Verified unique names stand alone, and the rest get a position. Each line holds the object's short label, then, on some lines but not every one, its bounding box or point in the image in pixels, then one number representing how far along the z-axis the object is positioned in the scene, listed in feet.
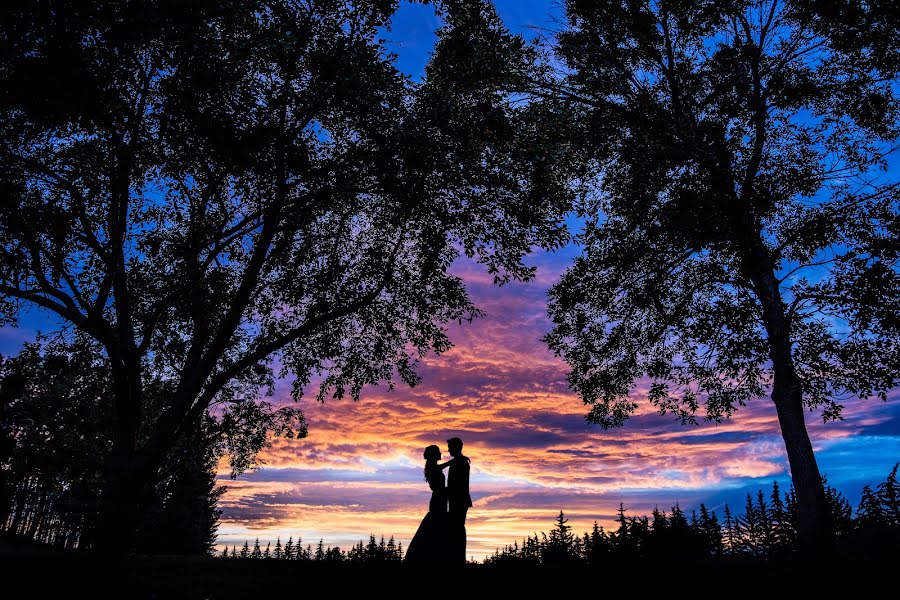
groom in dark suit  40.11
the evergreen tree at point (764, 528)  65.67
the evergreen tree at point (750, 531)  65.78
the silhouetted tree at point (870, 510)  62.85
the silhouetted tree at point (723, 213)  54.39
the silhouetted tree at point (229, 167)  48.42
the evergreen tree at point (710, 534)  62.34
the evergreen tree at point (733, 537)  65.18
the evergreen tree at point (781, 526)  65.10
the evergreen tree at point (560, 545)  55.57
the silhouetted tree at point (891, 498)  60.95
